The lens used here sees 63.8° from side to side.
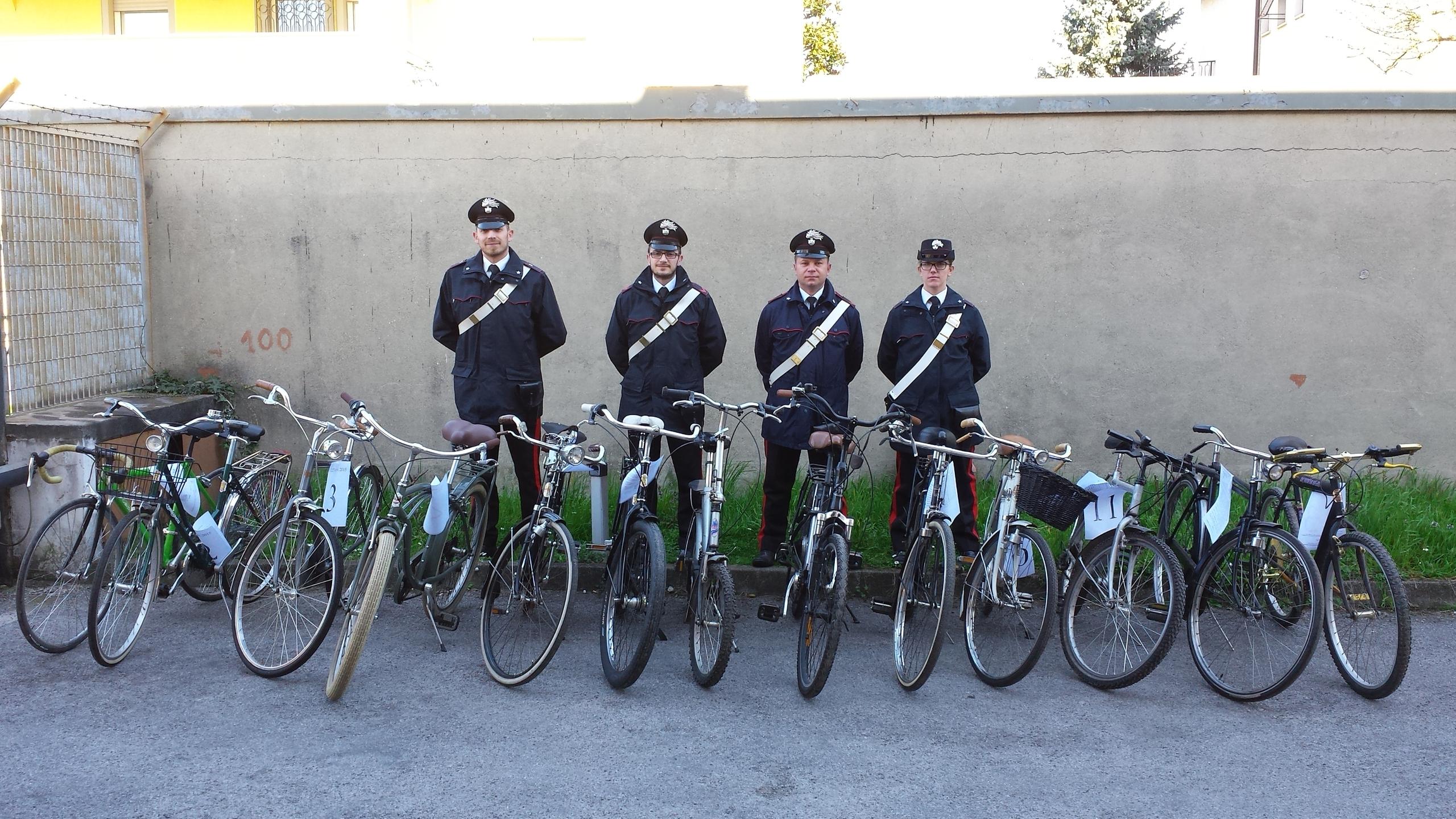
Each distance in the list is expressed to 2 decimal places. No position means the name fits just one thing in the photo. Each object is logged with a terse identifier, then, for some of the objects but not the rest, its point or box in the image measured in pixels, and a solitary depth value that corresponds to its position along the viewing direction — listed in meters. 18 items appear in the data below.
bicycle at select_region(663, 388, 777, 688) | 4.59
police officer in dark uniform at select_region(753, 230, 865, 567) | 6.13
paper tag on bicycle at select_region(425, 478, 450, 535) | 4.96
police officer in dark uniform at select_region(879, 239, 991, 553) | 6.05
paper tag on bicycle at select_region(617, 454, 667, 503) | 4.92
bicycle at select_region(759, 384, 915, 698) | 4.60
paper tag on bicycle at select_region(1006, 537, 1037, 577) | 4.76
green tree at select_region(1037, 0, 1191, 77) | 37.59
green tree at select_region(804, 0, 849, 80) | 35.12
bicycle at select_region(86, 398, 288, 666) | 4.93
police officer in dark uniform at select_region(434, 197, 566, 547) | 6.10
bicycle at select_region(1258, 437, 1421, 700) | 4.62
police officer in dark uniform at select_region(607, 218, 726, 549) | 6.06
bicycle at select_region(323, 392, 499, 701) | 4.50
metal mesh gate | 6.67
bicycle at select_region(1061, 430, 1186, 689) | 4.71
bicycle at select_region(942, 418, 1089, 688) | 4.75
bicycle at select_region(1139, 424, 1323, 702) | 4.68
